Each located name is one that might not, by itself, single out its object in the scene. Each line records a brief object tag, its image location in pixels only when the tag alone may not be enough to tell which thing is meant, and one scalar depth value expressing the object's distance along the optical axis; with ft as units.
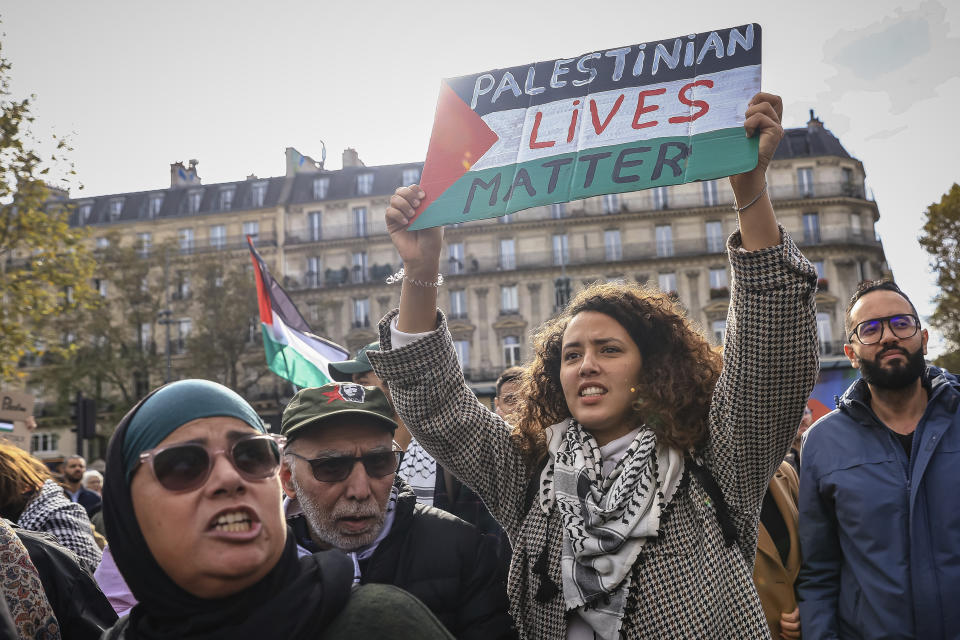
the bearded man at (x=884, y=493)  10.39
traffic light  45.42
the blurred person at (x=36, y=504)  11.97
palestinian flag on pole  25.95
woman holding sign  6.98
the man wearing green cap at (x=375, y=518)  8.55
